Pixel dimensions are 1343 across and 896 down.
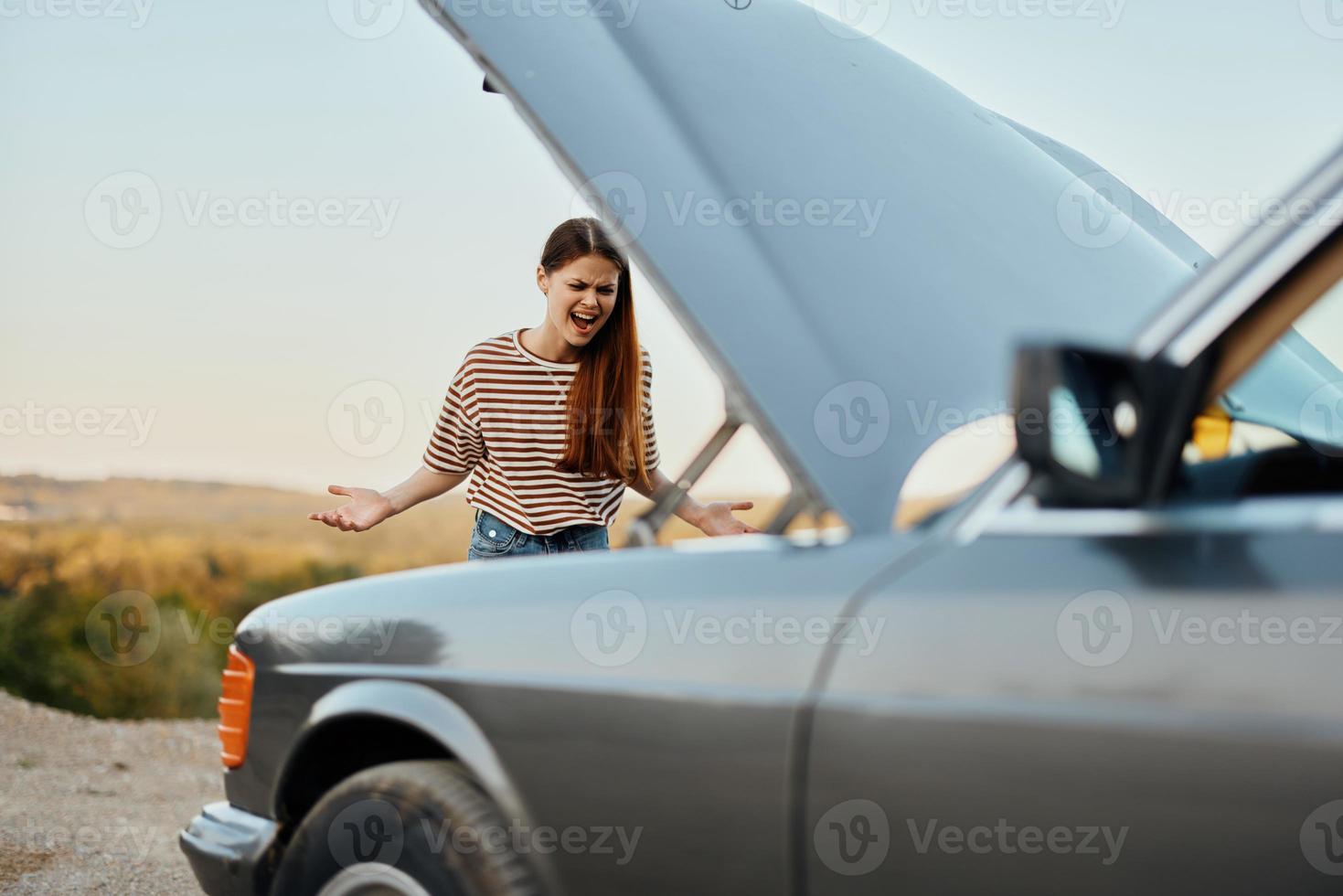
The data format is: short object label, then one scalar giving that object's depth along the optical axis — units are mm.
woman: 6847
